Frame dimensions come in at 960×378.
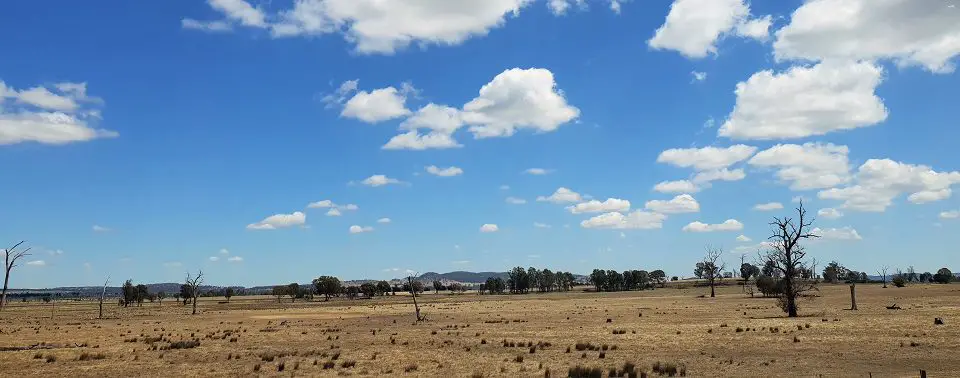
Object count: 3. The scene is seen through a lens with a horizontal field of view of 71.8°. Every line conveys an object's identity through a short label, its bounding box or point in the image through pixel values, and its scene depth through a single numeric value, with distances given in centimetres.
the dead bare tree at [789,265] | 5566
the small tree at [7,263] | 4684
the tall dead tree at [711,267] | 13718
